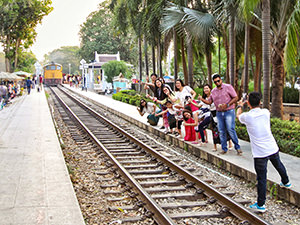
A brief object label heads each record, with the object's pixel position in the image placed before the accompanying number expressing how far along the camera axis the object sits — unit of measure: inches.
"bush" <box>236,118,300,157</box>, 362.0
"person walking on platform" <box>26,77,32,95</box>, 1535.4
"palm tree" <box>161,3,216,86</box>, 675.4
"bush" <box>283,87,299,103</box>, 871.1
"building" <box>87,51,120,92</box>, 1673.5
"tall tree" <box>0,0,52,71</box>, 1392.7
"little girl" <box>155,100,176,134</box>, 462.4
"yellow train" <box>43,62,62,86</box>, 2459.2
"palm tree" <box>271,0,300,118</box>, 538.6
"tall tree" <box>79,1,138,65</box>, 2696.9
